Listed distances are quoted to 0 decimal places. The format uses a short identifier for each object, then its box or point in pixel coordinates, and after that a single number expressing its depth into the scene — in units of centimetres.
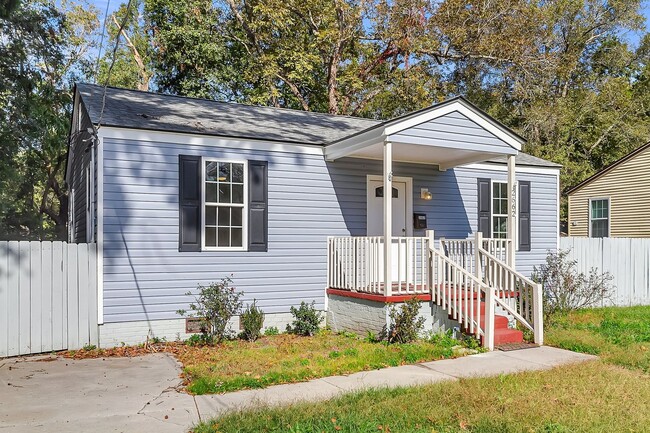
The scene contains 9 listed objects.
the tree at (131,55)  2214
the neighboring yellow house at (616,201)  1567
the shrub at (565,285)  1097
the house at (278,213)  790
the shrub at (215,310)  787
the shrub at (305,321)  872
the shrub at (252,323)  824
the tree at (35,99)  1753
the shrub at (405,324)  767
